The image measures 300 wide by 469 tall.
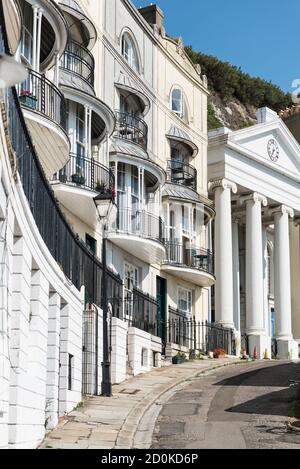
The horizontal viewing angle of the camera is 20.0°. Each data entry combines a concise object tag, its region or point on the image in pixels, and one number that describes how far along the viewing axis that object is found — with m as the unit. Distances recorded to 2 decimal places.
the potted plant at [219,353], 36.61
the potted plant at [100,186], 26.85
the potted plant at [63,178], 25.56
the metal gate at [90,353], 20.00
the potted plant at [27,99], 20.17
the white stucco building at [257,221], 42.28
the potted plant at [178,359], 31.55
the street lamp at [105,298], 19.38
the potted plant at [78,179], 26.03
